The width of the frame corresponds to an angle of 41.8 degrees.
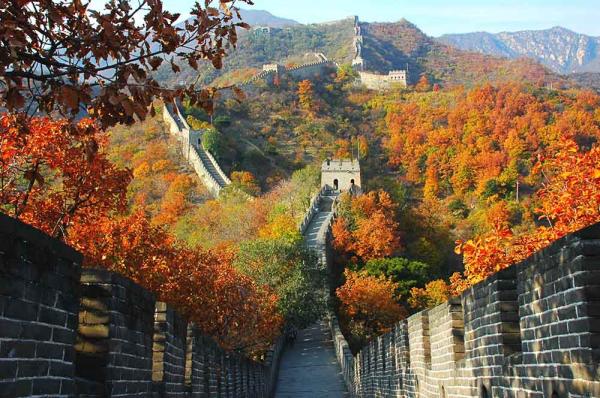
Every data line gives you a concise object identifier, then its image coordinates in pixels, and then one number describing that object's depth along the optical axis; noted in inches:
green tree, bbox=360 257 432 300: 1932.8
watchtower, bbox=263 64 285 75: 5142.2
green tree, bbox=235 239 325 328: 1568.7
